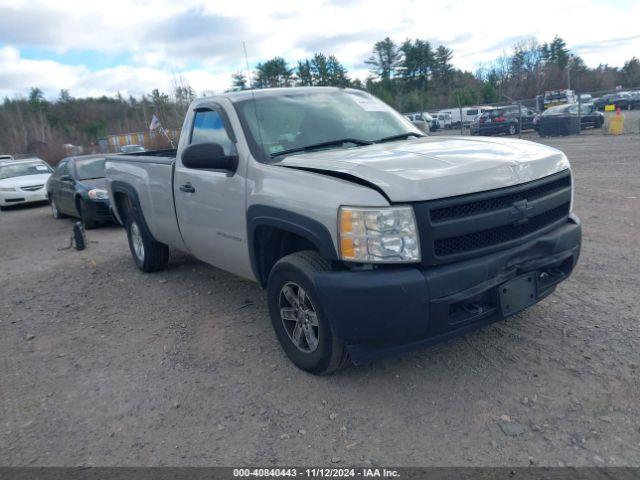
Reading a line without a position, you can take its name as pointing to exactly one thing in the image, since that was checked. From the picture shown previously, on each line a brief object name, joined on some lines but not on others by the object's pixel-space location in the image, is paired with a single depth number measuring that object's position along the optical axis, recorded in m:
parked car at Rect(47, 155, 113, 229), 10.45
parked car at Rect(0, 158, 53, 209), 15.19
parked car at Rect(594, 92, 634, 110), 40.97
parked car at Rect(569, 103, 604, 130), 24.92
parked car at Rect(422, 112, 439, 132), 37.19
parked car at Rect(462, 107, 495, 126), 37.88
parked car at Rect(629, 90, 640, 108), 41.16
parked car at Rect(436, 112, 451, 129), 41.06
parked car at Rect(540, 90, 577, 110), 38.81
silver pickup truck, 2.97
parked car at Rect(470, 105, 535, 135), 26.50
